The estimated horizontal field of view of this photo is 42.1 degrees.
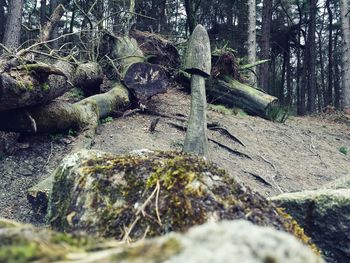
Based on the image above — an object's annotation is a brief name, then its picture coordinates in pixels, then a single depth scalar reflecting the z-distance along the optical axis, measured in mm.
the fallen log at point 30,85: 6156
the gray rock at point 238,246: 984
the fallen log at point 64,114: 7027
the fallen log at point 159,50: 12727
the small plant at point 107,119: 9422
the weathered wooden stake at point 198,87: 6453
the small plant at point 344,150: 11606
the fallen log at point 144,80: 9688
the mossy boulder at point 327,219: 3592
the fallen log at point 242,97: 12398
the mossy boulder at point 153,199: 2365
